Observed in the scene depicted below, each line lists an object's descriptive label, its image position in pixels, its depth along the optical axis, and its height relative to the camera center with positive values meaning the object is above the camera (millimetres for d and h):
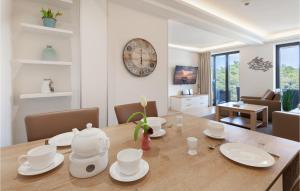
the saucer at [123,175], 660 -369
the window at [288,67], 4523 +721
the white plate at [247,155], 767 -349
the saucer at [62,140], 990 -329
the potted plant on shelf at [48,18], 1744 +828
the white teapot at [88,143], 681 -234
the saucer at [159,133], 1135 -321
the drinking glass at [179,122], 1375 -283
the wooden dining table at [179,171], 631 -376
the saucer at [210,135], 1094 -320
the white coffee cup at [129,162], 673 -316
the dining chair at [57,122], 1162 -253
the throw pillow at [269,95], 3954 -110
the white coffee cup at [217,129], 1112 -279
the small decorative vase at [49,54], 1804 +445
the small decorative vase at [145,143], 948 -321
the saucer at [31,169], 697 -364
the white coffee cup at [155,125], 1147 -259
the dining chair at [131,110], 1567 -208
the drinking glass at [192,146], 890 -320
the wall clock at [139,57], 2453 +564
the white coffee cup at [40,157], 718 -315
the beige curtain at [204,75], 6453 +695
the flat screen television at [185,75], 6012 +667
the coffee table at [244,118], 3189 -567
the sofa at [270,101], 3618 -261
